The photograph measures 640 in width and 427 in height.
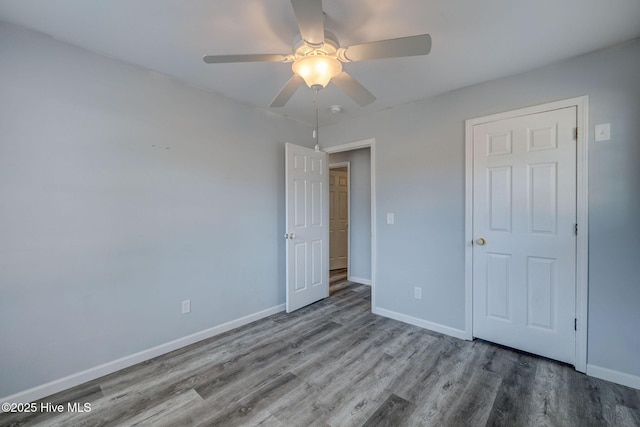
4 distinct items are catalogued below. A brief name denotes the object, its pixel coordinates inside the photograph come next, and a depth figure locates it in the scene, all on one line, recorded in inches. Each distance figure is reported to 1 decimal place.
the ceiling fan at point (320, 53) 48.1
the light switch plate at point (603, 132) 77.0
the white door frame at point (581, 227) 80.0
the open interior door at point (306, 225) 127.2
